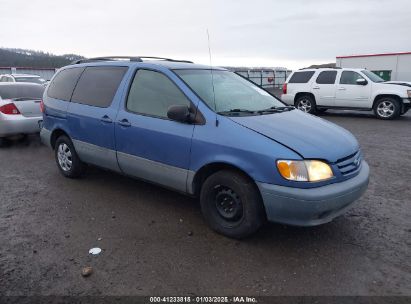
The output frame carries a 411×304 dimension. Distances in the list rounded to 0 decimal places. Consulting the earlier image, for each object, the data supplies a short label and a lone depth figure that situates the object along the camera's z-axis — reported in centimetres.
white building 2645
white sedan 758
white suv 1221
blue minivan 315
